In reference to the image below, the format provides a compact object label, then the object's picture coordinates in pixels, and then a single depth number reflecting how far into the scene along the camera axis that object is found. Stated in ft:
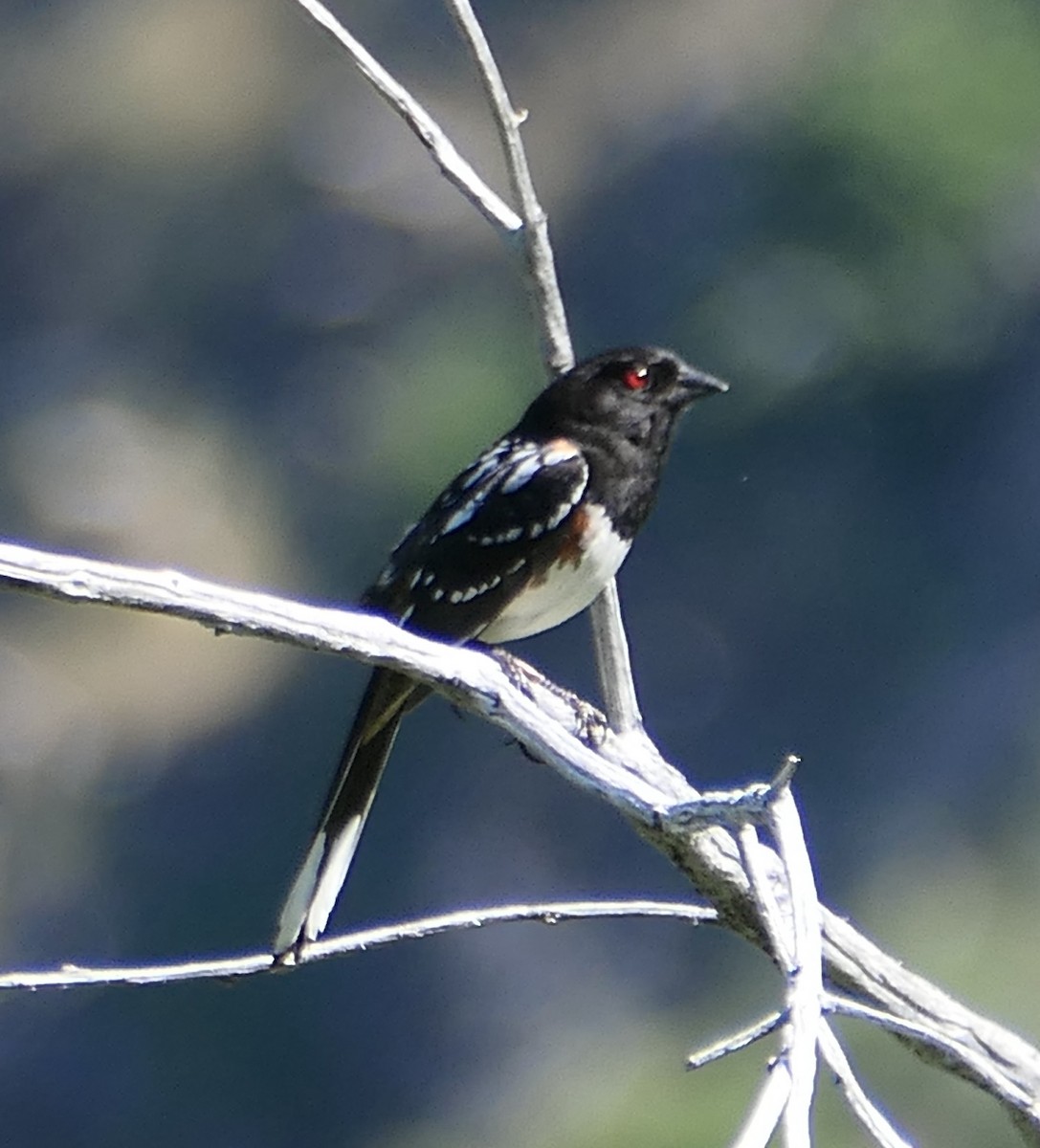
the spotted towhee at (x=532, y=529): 27.43
